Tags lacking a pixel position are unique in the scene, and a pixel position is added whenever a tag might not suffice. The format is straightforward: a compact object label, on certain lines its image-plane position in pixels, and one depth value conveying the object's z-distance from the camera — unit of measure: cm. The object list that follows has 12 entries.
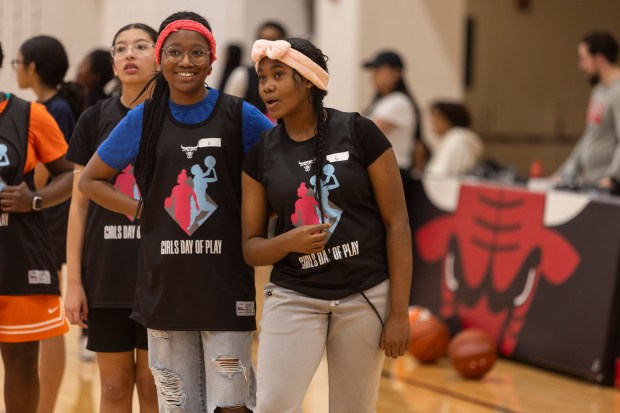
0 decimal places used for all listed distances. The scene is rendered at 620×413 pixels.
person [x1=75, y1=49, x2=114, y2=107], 1303
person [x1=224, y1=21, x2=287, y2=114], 1612
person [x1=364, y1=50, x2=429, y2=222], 1611
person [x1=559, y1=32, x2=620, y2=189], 1494
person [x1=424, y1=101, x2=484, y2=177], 1905
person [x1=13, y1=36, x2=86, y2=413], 1023
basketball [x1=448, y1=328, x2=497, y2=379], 1318
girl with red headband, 706
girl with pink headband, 689
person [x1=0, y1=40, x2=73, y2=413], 841
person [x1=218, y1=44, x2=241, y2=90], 2064
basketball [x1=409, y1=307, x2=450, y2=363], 1399
